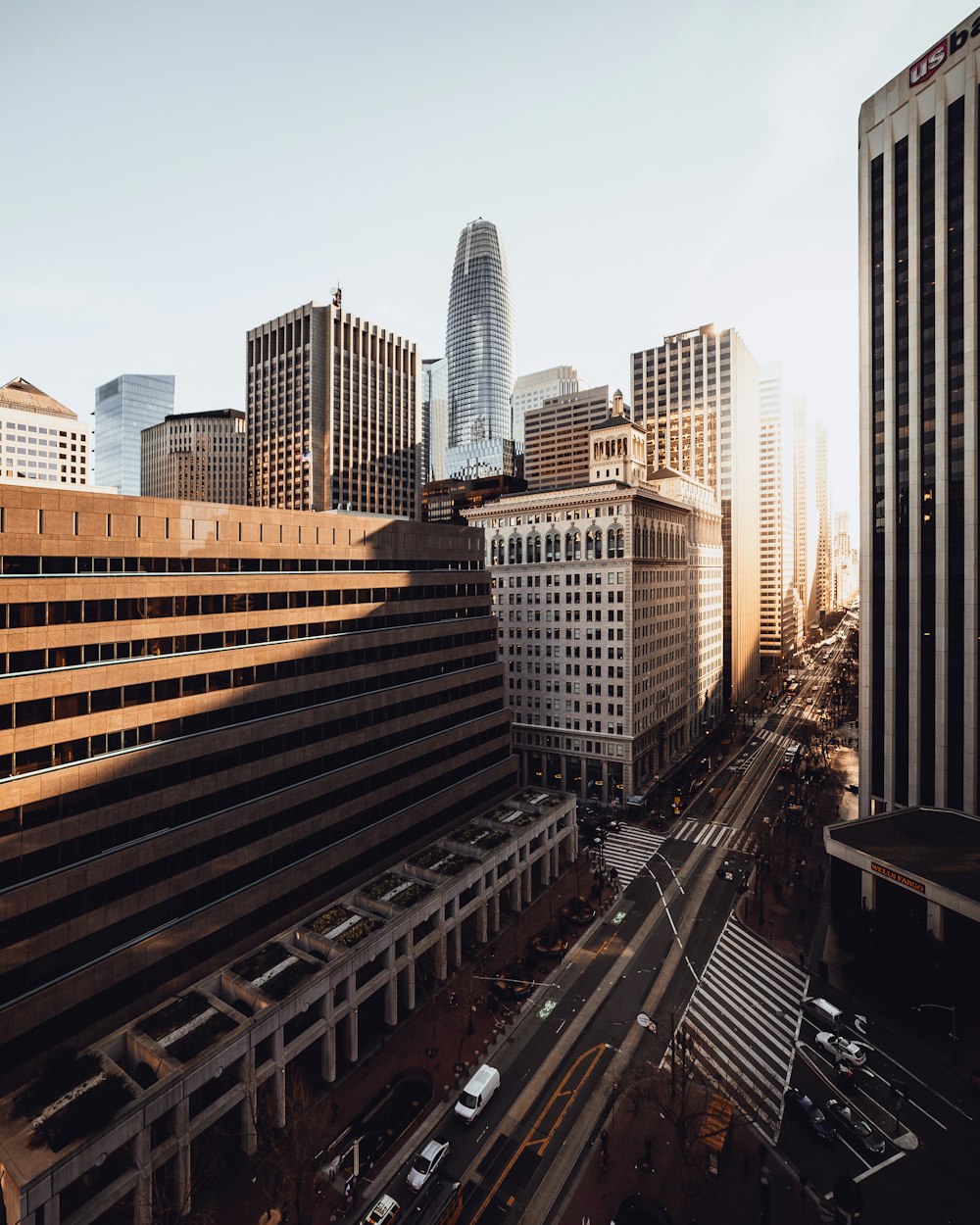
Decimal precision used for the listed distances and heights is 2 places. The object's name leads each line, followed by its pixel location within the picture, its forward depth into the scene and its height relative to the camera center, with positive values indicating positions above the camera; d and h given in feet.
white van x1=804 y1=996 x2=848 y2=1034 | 160.76 -105.89
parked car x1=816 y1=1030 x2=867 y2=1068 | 146.82 -105.02
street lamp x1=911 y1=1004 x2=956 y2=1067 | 149.59 -102.10
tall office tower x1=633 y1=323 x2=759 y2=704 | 546.67 +139.52
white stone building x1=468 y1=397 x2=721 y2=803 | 327.06 -18.58
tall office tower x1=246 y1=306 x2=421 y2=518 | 593.01 +168.96
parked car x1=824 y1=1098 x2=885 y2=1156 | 124.36 -105.27
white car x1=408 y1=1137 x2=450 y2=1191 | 115.34 -102.81
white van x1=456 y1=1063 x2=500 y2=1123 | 131.34 -102.83
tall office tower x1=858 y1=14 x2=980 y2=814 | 226.99 +56.30
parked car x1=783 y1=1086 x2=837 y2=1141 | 127.03 -105.06
